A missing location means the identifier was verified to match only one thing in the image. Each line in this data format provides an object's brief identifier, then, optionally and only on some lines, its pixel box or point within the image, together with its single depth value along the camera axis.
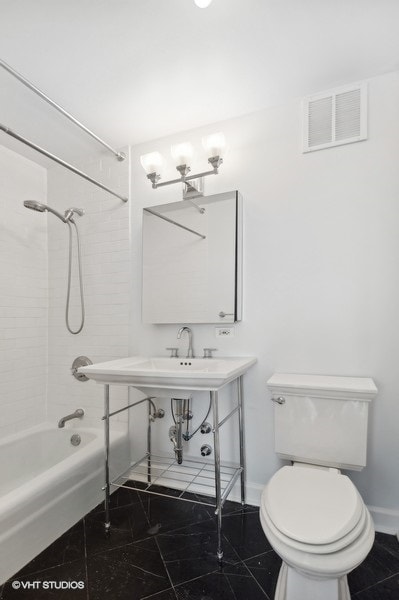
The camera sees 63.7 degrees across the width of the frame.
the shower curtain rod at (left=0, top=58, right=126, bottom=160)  1.31
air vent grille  1.72
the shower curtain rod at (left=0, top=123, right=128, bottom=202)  1.36
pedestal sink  1.47
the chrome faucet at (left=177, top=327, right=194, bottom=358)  2.05
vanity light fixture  1.82
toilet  0.99
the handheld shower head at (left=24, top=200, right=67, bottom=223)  2.00
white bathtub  1.40
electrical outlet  1.98
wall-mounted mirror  1.95
